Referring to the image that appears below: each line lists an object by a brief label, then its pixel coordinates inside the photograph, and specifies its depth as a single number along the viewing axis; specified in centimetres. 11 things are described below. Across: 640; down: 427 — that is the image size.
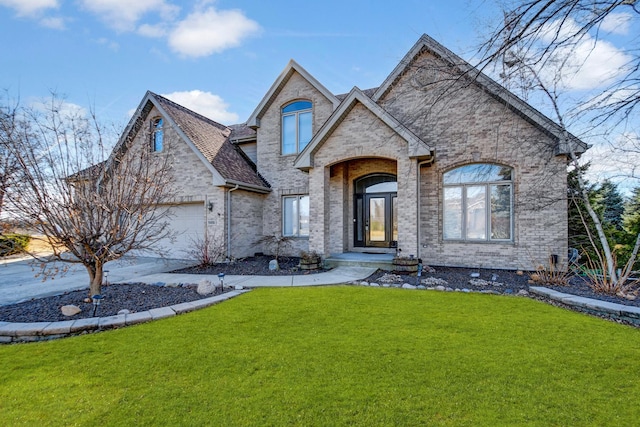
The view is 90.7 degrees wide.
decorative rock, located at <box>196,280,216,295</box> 725
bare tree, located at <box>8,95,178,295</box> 594
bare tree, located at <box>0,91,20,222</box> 588
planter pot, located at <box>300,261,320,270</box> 1032
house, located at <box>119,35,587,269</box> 984
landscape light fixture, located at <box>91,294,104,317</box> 559
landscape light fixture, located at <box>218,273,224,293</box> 767
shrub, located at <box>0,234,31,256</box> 591
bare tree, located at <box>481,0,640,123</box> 378
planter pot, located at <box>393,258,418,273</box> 958
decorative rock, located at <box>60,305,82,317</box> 558
